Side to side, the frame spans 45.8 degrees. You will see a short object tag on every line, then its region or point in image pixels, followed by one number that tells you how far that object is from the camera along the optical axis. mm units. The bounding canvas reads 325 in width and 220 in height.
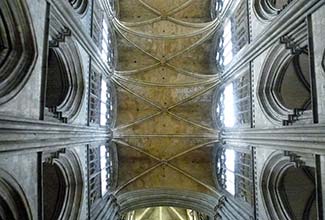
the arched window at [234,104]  15447
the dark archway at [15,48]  8047
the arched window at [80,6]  13353
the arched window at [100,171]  15859
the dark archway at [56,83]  12969
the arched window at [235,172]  15255
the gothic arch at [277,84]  11414
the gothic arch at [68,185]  12329
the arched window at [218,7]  18798
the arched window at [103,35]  16234
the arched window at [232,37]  15680
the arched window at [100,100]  16141
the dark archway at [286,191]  12328
